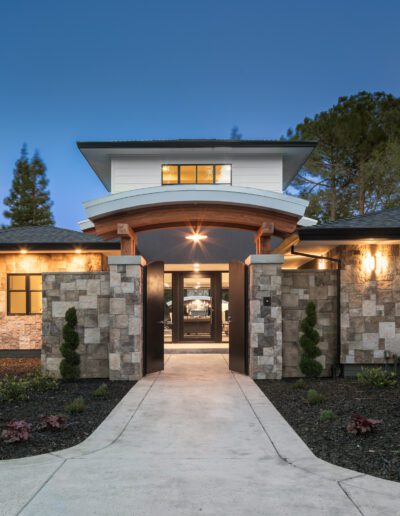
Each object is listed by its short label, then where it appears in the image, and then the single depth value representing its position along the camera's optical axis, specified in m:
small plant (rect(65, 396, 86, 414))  6.63
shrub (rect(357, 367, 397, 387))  8.23
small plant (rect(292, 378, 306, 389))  8.43
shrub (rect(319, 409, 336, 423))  6.13
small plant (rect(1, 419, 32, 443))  5.13
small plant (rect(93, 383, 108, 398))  7.77
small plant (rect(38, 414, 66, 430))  5.62
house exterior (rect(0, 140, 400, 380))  9.27
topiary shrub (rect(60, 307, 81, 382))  9.34
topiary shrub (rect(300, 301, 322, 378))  9.39
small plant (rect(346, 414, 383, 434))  5.35
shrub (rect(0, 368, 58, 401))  7.50
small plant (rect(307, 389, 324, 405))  7.11
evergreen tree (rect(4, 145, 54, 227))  38.78
